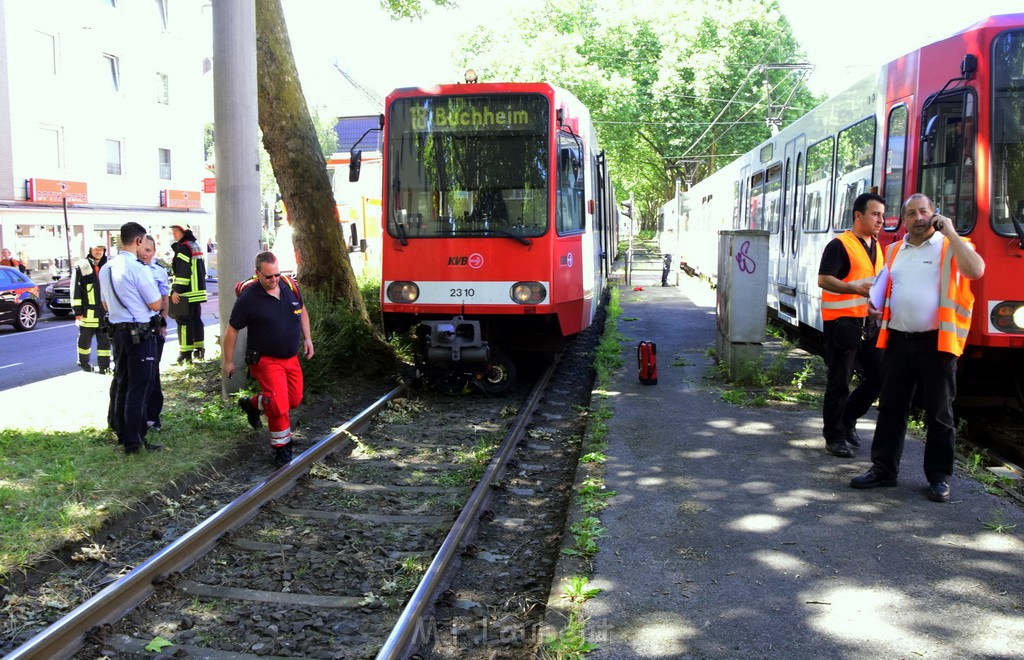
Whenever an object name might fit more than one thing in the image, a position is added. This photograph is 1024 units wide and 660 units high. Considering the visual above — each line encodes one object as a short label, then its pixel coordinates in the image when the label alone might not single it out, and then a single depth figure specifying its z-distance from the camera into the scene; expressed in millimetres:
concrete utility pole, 8055
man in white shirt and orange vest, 5355
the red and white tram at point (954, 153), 6891
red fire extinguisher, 9703
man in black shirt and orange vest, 6312
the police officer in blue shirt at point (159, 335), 7105
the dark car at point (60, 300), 21266
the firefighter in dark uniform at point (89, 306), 10555
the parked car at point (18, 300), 18188
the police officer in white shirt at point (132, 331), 6695
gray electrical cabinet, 9578
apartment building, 26922
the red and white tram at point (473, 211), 9258
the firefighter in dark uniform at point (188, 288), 11242
